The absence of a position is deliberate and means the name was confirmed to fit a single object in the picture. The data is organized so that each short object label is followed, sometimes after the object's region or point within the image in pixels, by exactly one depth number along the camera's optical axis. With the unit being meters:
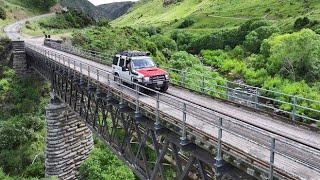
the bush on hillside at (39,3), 118.57
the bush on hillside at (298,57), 57.28
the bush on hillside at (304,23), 81.94
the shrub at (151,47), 72.40
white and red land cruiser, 22.41
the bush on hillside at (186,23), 141.75
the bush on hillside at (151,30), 124.24
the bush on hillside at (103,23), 83.68
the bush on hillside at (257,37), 86.13
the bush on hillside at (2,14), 91.92
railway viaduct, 11.58
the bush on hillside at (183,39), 109.41
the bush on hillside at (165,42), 88.91
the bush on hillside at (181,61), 65.06
